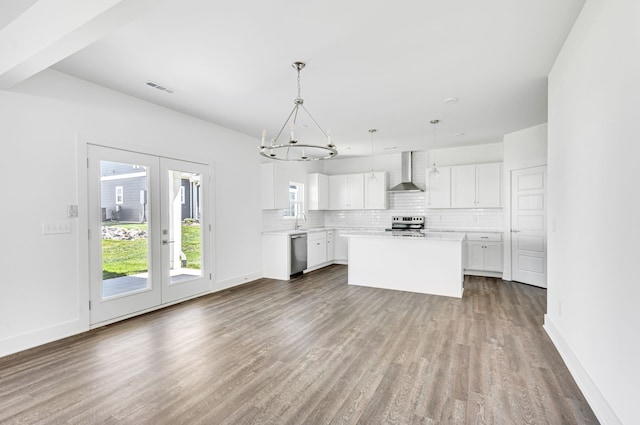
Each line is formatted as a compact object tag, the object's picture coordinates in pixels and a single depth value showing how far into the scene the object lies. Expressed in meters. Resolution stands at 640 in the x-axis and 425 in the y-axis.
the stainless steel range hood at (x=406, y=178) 7.36
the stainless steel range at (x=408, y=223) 7.56
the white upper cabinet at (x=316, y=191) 7.99
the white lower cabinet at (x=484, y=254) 6.36
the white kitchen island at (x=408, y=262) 4.91
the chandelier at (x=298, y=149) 3.14
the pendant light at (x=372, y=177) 7.64
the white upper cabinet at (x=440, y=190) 7.02
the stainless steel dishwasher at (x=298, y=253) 6.42
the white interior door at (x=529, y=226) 5.43
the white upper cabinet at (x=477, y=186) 6.53
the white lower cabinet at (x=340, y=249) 8.20
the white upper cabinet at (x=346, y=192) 8.08
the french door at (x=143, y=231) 3.70
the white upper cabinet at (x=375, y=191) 7.81
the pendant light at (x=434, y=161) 5.20
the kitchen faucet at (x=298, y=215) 7.67
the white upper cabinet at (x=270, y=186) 6.34
